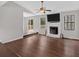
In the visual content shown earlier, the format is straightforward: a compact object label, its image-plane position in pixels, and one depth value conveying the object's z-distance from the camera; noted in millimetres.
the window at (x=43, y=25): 5537
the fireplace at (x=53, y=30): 4888
